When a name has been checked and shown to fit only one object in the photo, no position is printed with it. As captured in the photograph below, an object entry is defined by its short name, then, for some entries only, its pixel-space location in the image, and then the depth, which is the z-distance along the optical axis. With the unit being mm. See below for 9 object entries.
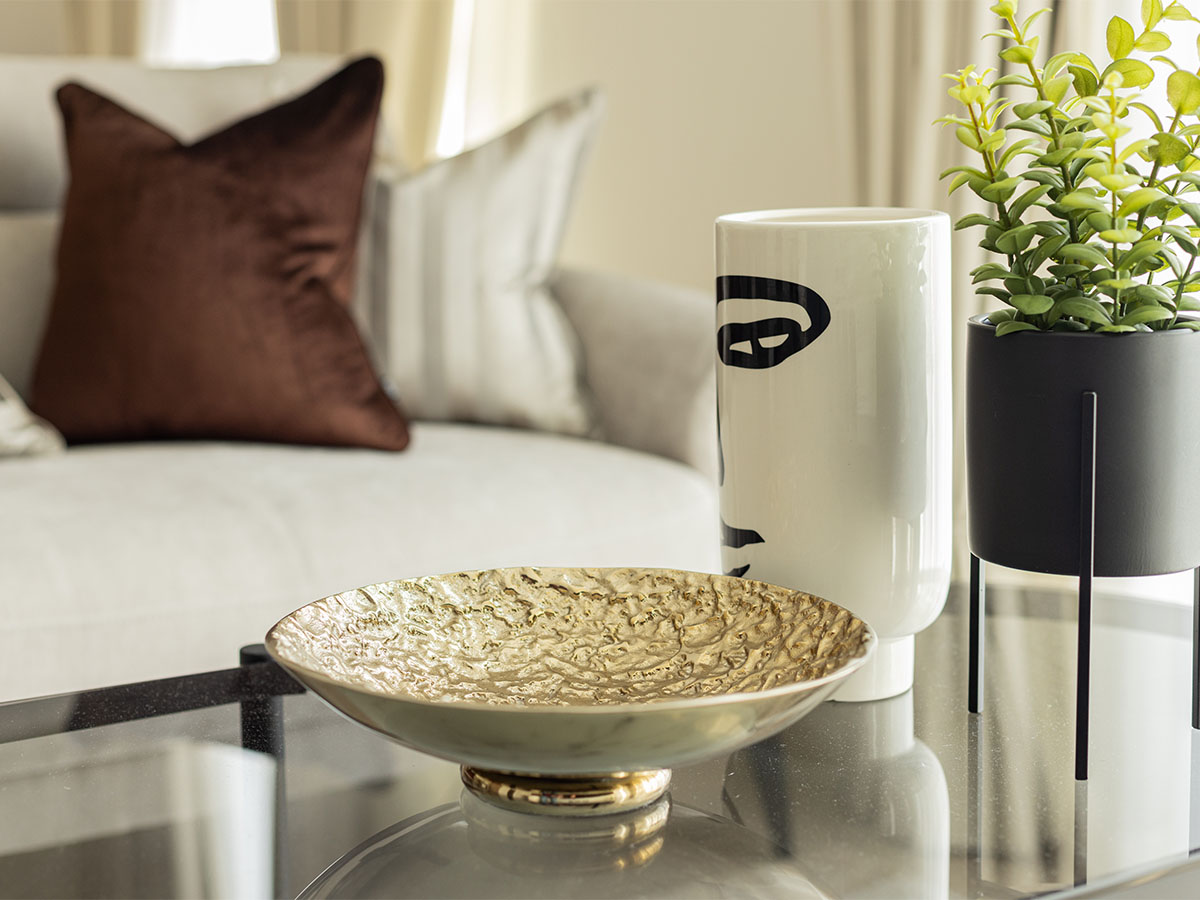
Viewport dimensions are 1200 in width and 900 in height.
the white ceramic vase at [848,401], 746
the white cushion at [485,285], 1754
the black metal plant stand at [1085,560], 673
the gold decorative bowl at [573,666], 541
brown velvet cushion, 1562
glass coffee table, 580
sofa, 1228
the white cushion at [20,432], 1496
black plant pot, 672
